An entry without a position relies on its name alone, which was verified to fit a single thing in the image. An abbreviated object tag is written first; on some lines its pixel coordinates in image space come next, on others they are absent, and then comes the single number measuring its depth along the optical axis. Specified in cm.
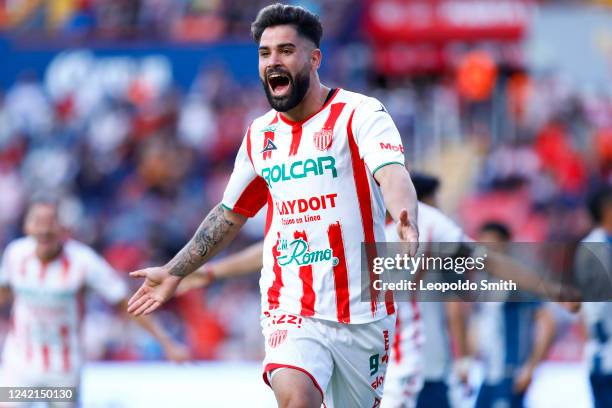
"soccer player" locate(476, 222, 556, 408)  2025
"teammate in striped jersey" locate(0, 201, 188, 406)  1955
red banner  4578
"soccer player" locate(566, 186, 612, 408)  1750
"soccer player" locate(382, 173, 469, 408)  1719
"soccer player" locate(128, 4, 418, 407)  1302
